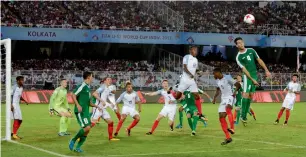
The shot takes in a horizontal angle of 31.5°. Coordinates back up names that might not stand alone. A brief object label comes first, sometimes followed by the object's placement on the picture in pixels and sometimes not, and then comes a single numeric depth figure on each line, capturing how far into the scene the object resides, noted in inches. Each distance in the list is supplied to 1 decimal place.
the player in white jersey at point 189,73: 693.3
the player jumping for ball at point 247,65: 613.9
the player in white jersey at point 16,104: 690.8
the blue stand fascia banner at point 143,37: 1968.5
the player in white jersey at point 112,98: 752.0
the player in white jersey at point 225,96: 603.1
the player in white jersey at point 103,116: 663.8
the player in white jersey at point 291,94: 924.0
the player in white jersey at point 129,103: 724.0
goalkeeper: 755.7
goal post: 654.5
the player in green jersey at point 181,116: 764.0
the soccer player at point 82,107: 544.1
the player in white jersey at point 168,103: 772.5
